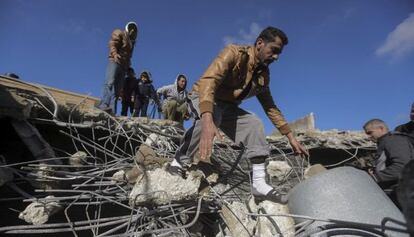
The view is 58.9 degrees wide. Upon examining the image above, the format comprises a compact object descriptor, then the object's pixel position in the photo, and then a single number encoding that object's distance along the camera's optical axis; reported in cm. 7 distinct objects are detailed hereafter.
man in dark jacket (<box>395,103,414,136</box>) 381
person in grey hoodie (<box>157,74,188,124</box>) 679
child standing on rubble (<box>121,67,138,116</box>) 711
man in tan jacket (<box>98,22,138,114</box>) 550
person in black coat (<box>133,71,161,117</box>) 714
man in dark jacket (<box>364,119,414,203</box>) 307
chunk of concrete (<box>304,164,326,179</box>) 312
